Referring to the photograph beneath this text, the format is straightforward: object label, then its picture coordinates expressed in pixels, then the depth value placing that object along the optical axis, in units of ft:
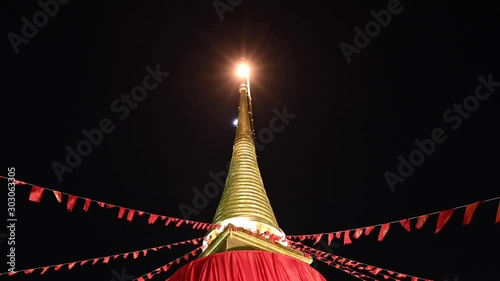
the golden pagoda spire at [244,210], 22.56
